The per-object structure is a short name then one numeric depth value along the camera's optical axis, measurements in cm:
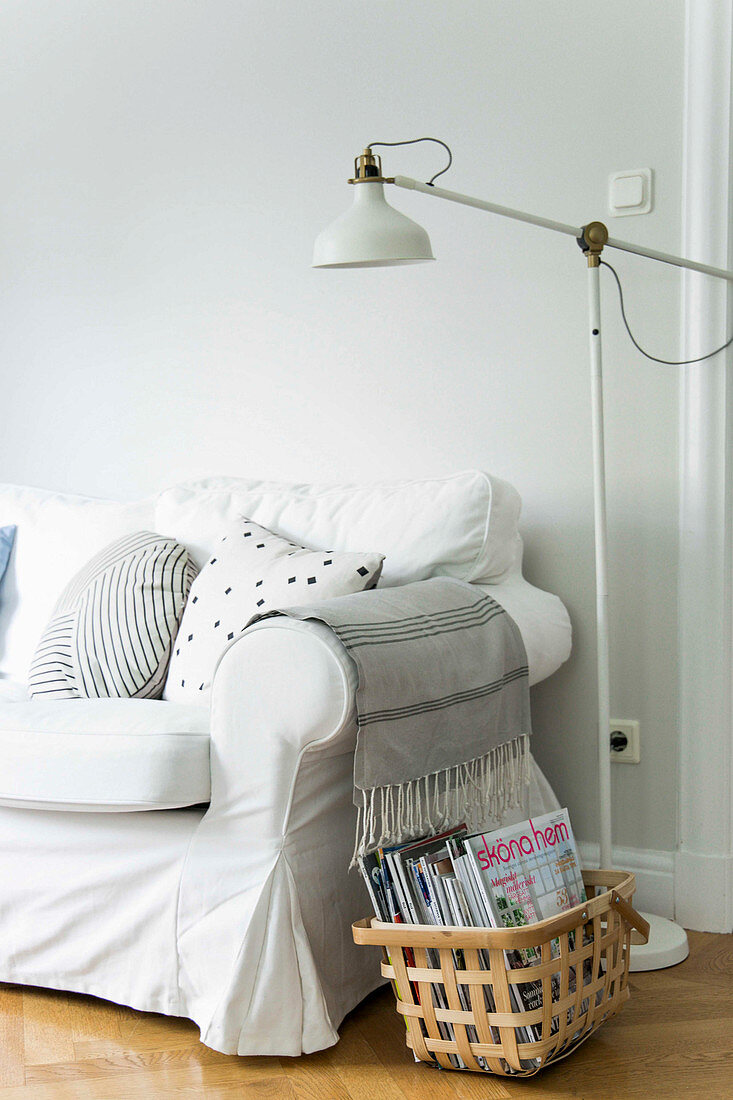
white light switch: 392
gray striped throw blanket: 334
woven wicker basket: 324
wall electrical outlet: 400
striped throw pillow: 386
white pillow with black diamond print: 370
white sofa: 335
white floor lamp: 356
